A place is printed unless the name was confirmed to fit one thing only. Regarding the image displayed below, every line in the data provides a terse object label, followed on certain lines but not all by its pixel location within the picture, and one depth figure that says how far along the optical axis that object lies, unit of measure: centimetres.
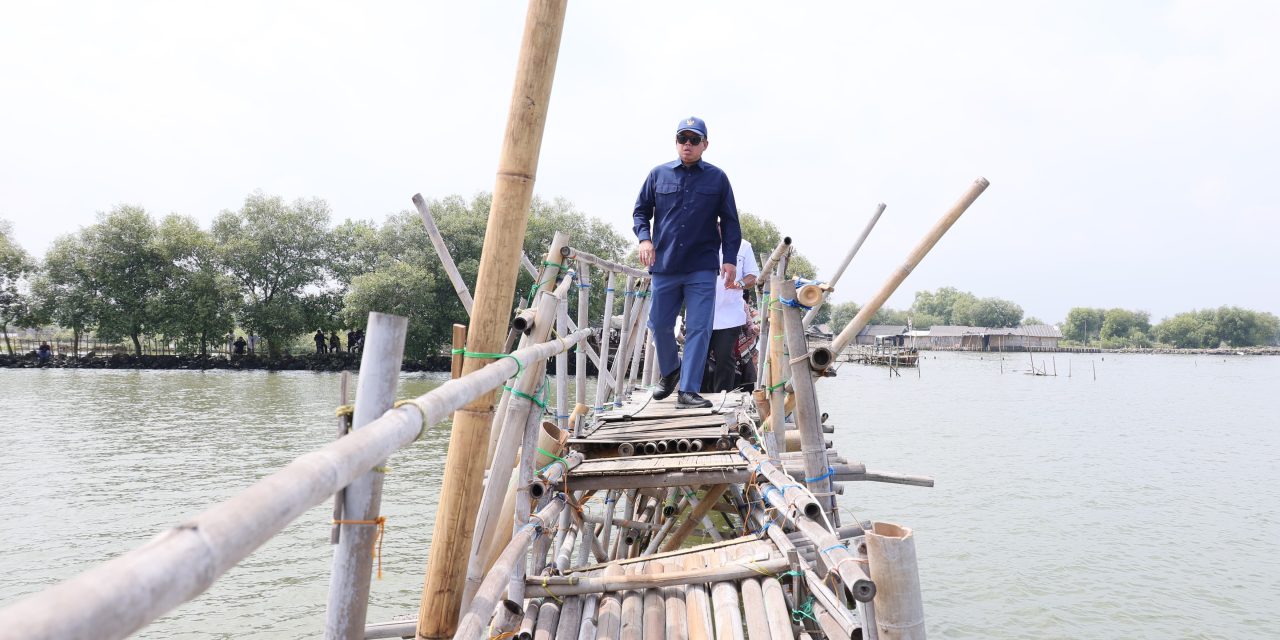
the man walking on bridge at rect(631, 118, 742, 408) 513
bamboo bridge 86
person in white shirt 721
